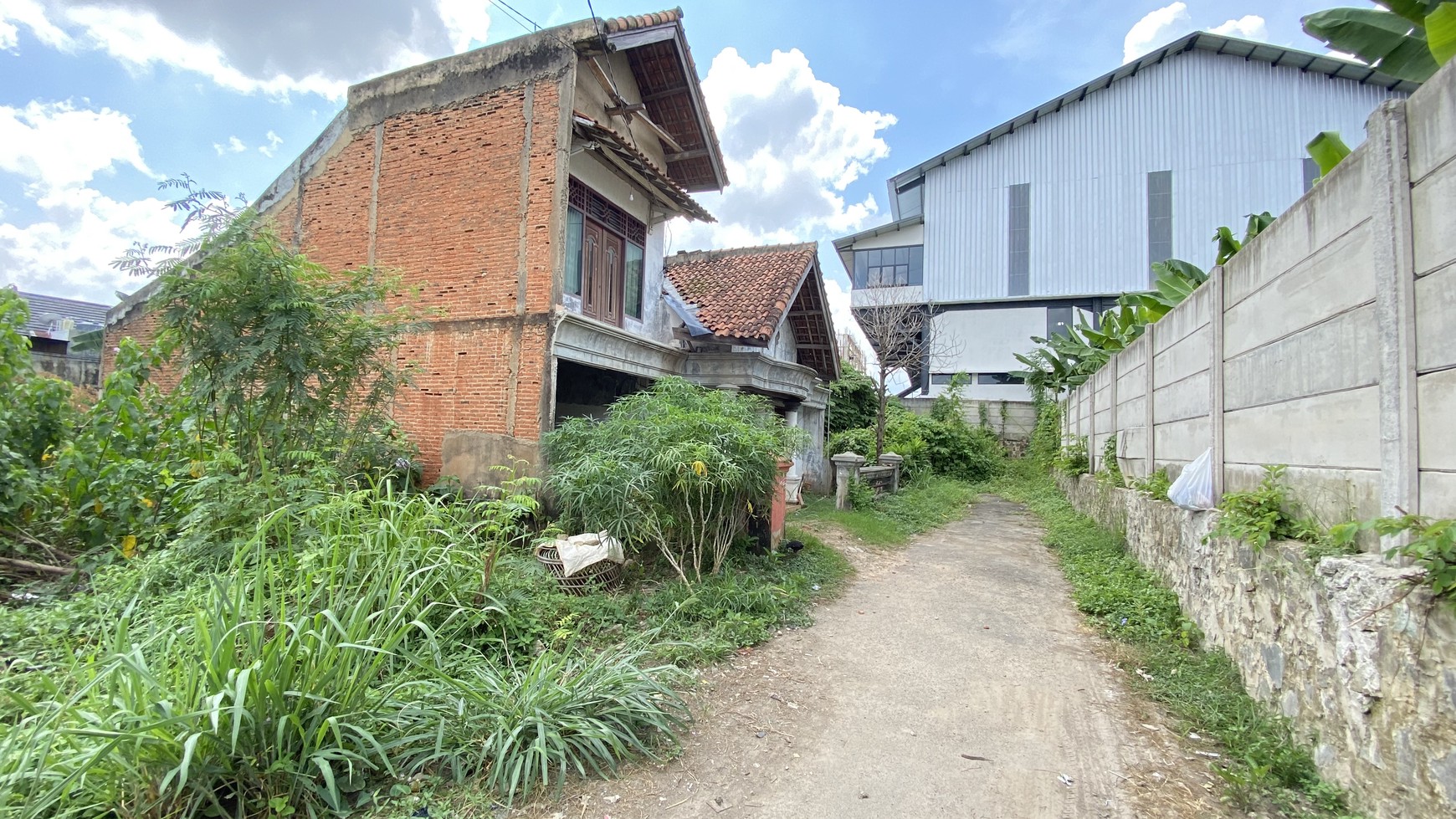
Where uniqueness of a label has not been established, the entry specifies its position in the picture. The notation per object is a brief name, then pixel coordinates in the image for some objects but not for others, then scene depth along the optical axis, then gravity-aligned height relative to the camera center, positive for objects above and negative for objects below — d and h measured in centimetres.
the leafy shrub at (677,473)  572 -32
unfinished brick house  795 +292
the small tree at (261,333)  507 +77
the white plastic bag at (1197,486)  450 -22
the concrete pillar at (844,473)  1171 -54
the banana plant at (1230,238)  646 +234
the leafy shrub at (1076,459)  1102 -14
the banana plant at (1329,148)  462 +229
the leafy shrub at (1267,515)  343 -32
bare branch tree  1516 +301
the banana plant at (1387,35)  391 +286
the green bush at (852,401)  1887 +133
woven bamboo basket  561 -126
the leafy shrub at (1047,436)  1695 +43
